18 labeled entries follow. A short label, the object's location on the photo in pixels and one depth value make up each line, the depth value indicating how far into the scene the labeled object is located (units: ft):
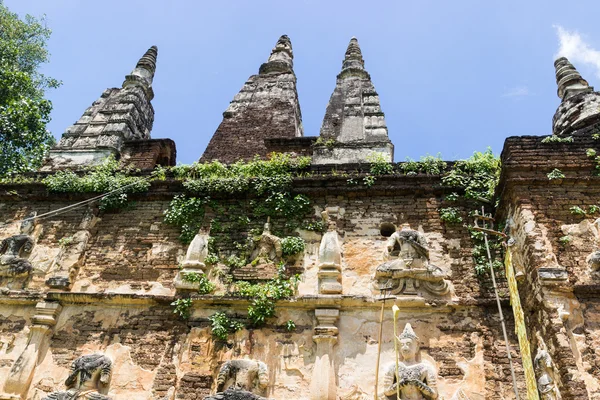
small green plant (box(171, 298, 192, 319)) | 21.62
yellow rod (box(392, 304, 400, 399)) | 15.32
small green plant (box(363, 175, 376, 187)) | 24.68
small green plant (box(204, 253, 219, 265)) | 23.24
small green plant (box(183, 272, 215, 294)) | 22.20
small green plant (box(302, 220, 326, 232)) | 23.88
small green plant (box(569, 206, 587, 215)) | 19.85
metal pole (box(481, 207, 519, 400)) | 17.34
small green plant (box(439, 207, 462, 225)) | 23.13
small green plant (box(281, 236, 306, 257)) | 23.11
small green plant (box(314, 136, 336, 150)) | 28.78
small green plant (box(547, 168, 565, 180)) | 20.68
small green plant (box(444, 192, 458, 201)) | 23.85
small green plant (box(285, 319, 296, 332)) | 20.86
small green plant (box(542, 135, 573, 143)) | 21.86
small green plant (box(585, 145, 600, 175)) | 20.85
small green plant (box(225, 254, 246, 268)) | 23.15
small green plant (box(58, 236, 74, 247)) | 24.94
